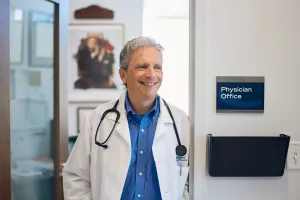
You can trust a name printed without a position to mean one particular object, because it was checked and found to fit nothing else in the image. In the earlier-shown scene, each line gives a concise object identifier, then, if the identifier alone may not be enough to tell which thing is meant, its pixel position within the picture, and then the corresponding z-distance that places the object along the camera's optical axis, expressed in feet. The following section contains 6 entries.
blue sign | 4.71
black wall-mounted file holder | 4.53
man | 4.39
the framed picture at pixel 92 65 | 11.60
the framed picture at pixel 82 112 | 11.60
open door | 5.78
